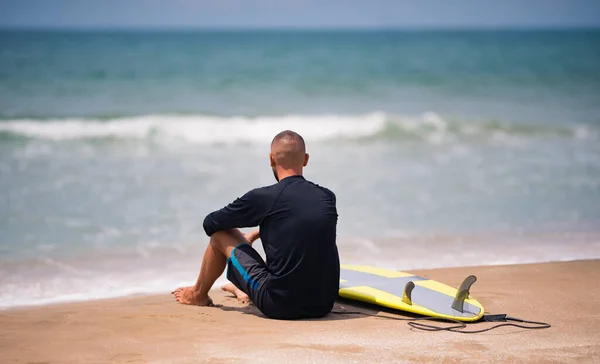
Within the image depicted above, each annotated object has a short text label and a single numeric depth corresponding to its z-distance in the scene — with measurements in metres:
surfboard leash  8.38
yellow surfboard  8.76
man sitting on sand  8.48
